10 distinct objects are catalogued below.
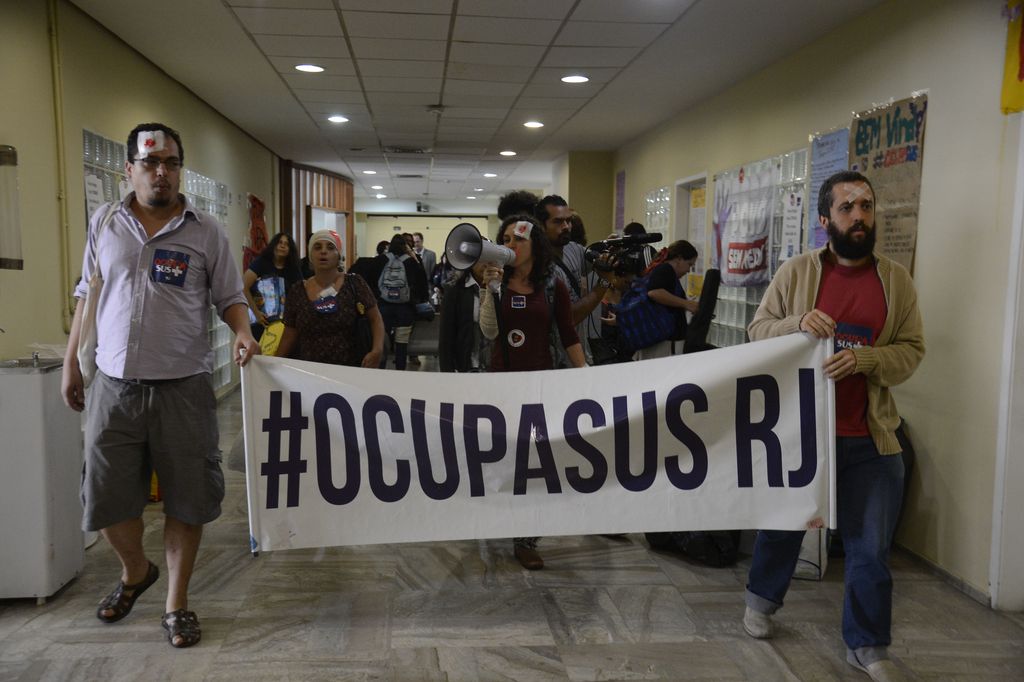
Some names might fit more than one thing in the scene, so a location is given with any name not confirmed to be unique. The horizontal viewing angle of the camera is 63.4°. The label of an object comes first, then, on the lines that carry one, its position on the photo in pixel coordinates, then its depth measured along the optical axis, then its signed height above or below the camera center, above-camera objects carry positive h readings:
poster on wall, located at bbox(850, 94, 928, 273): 3.65 +0.49
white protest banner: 2.56 -0.57
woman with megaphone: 3.25 -0.17
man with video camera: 3.65 +0.04
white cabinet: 2.86 -0.78
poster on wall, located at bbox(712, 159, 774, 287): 5.45 +0.33
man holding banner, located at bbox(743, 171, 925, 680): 2.42 -0.27
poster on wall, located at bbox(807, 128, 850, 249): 4.36 +0.59
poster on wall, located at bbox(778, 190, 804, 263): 4.91 +0.28
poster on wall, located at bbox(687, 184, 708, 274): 6.84 +0.40
